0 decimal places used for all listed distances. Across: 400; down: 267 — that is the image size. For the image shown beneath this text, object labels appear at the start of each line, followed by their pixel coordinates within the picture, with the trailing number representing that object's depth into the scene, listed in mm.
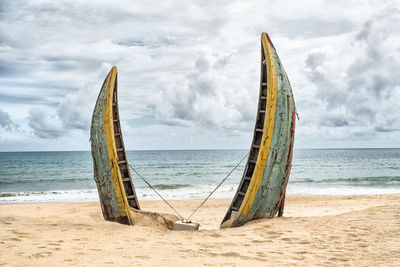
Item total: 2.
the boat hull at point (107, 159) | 7430
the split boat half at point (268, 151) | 7066
